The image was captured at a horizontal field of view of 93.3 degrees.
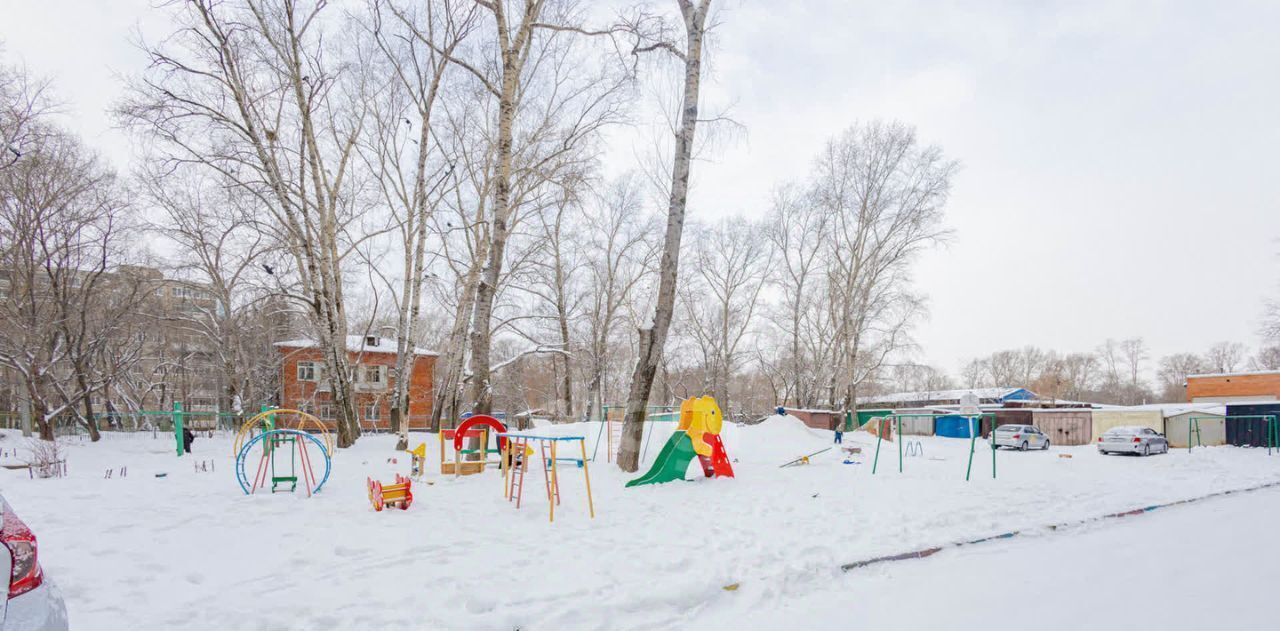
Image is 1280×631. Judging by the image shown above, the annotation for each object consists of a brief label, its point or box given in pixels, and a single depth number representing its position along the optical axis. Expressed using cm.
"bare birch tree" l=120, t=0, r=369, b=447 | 1384
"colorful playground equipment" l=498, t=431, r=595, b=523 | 720
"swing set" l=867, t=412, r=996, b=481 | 1144
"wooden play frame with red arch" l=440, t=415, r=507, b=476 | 1002
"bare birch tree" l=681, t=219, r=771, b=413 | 3766
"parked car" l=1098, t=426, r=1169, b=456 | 2020
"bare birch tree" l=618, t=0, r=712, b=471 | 1047
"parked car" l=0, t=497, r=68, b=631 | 222
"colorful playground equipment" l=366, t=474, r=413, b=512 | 738
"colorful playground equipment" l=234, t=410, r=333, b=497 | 827
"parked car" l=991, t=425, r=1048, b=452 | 2414
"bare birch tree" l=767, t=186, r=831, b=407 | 3444
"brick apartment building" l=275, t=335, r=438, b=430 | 3644
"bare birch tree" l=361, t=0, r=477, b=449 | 1766
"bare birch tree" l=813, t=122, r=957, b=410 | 2911
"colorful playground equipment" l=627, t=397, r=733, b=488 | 973
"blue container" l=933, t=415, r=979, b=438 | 3234
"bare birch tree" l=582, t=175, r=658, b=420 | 3222
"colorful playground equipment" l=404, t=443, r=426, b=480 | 1008
